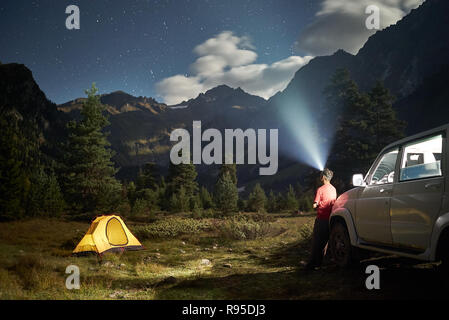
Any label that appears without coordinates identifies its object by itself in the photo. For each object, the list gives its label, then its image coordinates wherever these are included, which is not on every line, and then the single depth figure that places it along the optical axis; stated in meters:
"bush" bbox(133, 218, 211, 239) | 16.69
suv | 3.75
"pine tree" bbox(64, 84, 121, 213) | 27.56
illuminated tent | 11.00
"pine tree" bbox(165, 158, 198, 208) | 40.72
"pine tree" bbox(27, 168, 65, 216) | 23.45
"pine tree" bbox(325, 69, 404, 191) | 29.53
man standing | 6.93
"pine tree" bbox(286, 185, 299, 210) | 38.45
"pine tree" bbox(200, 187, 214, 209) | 41.51
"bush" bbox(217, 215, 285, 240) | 15.34
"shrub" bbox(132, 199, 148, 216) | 28.81
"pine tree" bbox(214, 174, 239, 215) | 33.00
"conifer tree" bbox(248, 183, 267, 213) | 38.50
